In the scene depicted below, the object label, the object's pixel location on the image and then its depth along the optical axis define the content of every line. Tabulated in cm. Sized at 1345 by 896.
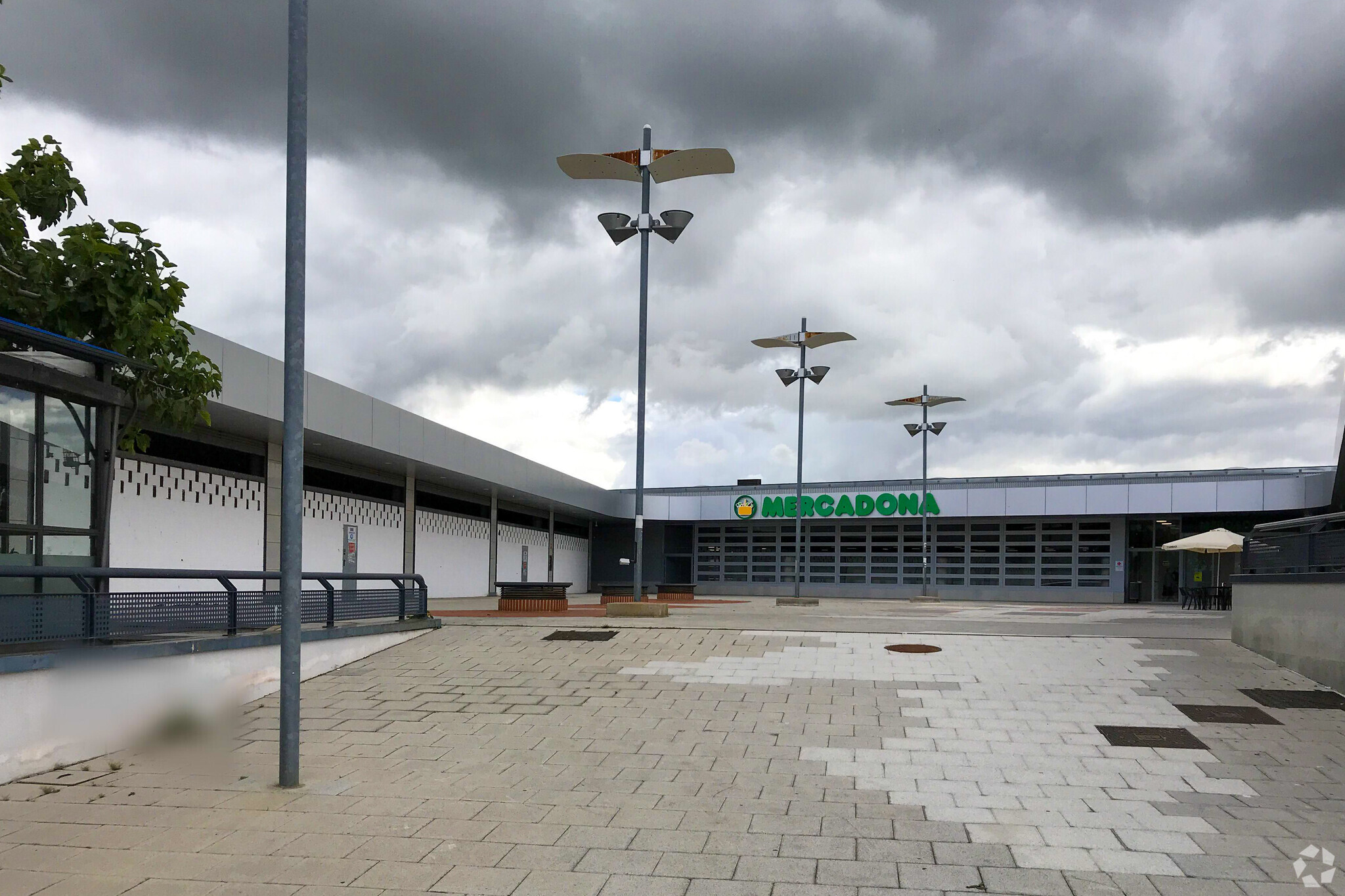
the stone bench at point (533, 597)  2441
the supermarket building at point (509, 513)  964
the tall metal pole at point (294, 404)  784
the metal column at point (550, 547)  4147
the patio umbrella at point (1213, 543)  3023
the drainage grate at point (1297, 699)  1091
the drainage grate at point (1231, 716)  1013
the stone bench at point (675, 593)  3583
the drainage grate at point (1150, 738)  932
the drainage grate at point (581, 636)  1562
